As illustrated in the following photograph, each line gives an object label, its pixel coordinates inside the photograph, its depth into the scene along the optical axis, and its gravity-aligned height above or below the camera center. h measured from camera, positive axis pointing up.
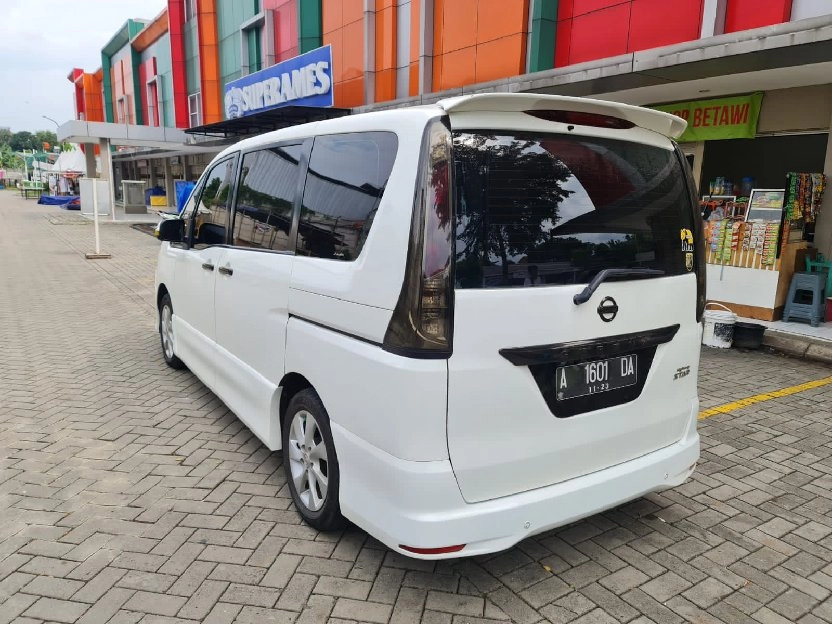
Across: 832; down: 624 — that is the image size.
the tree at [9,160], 124.72 +4.93
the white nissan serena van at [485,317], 2.25 -0.48
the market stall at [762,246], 7.36 -0.49
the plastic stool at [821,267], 7.51 -0.74
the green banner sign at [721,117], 8.54 +1.28
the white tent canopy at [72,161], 46.88 +1.93
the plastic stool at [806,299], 7.28 -1.11
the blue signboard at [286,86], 16.88 +3.28
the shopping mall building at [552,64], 7.36 +2.70
